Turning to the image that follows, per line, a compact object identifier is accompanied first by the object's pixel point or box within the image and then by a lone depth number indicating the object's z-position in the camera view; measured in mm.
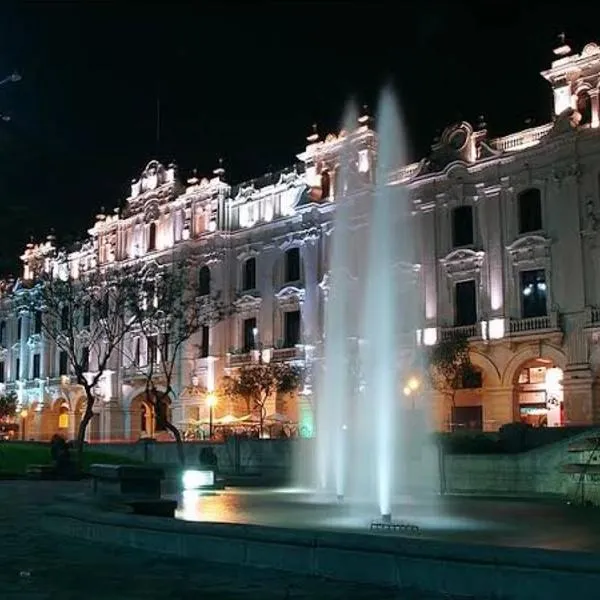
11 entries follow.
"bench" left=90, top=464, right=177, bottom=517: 14756
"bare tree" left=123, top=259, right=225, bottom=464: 46219
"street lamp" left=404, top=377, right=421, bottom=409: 40438
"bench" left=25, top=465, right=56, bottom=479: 28891
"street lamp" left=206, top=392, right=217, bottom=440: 50812
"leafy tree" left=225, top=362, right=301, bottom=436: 45719
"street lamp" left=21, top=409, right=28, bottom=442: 68250
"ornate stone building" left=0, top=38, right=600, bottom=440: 37938
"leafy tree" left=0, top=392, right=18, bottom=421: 64188
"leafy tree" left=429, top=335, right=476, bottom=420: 38688
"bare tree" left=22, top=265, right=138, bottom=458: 46125
